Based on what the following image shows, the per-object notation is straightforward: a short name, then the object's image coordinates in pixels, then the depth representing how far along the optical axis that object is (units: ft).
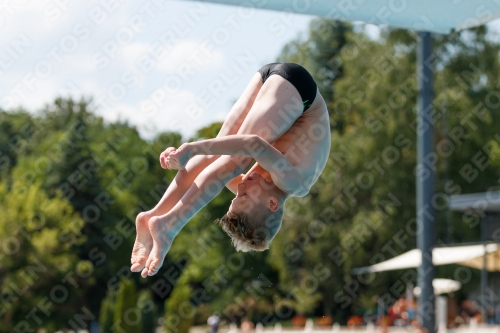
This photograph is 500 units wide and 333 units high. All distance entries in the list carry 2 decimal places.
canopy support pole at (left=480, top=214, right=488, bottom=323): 51.83
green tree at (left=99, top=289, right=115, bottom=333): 70.08
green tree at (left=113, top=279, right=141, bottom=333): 57.11
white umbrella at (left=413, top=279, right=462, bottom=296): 70.90
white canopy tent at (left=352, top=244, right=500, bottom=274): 59.67
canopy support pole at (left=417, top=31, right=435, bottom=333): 33.11
